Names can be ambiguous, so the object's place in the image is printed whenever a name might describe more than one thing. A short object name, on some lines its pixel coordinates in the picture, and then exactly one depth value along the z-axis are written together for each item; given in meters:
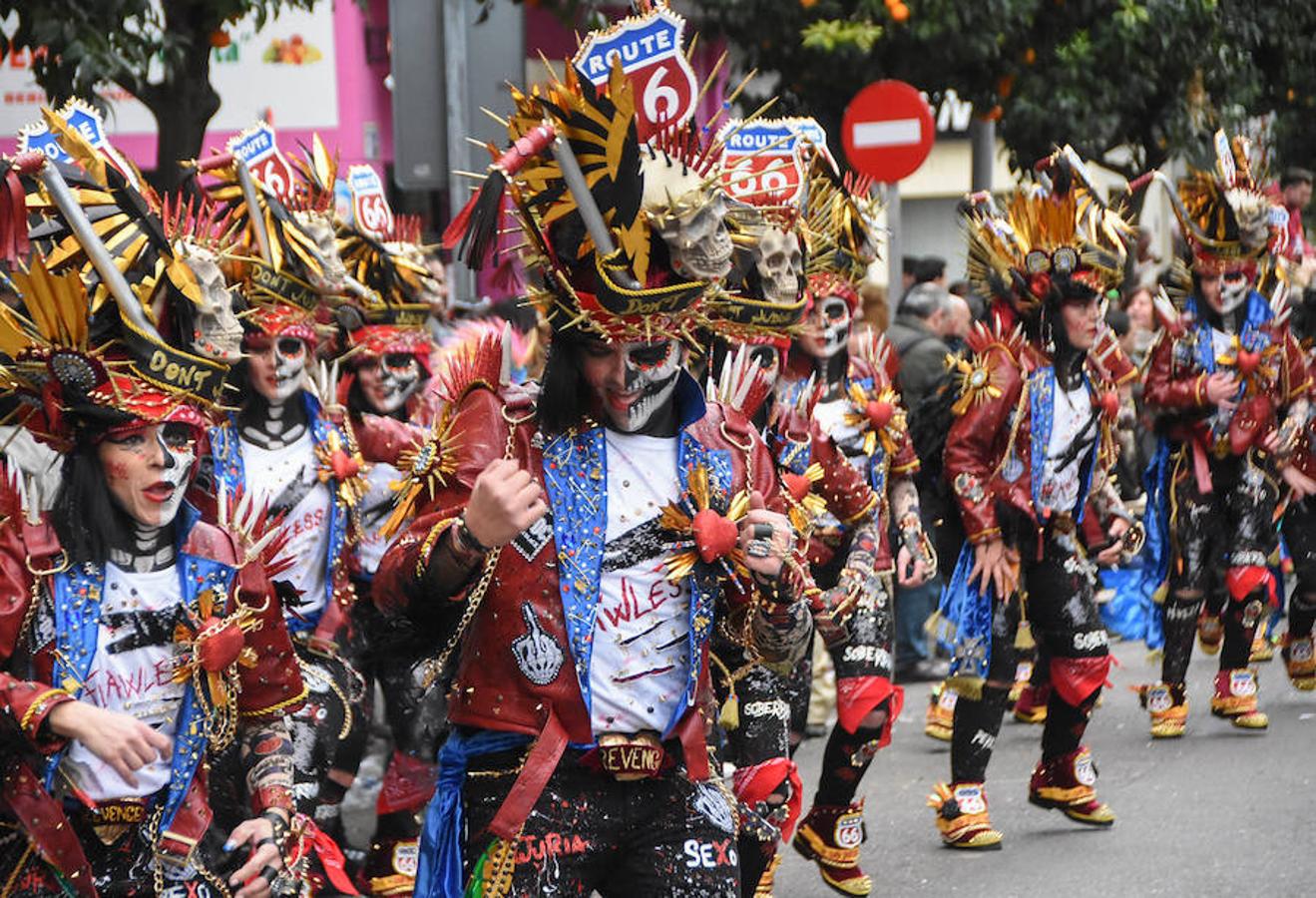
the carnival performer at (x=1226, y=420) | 19.83
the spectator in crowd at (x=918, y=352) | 23.12
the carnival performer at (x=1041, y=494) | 15.86
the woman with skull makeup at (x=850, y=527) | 14.03
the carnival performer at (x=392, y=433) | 15.05
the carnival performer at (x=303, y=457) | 13.82
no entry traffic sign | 24.36
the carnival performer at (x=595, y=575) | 8.53
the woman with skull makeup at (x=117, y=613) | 8.30
